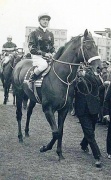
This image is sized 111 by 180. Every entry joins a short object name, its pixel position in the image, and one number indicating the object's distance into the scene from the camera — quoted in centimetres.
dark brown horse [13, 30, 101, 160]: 670
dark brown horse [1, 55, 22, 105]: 1464
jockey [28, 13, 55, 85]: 789
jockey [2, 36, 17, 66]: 1625
